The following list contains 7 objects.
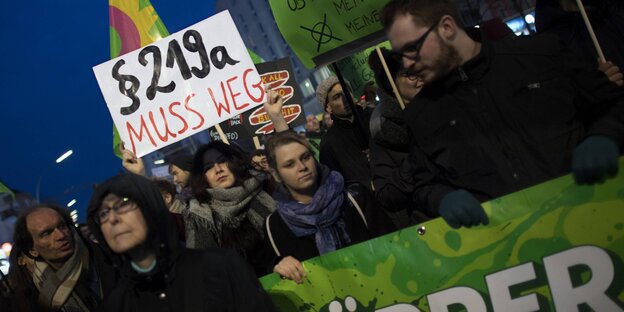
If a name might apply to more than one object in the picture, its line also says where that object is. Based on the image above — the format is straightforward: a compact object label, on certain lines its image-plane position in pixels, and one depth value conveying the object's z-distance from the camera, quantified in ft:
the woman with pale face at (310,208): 11.75
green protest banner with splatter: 8.55
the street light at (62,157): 73.40
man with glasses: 8.93
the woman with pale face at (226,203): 14.82
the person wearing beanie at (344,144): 17.76
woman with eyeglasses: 9.02
